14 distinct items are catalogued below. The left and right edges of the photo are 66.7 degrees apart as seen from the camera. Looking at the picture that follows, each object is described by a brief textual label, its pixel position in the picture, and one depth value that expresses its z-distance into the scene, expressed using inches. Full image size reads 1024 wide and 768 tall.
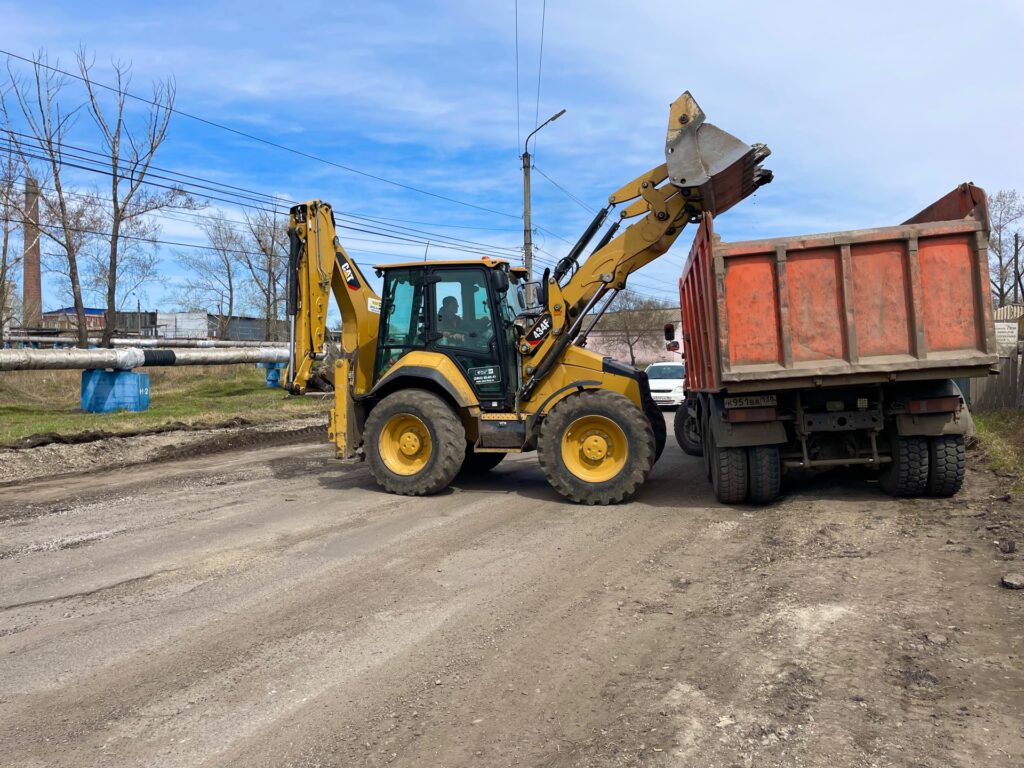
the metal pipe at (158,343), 1198.5
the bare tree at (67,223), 811.4
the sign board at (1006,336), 751.1
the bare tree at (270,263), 1633.9
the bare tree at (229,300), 1748.3
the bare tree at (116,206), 860.0
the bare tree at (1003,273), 1842.8
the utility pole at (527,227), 1015.6
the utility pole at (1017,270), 1802.4
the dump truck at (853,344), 287.6
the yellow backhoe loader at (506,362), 338.0
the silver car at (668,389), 829.2
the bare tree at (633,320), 2037.4
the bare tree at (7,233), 849.5
